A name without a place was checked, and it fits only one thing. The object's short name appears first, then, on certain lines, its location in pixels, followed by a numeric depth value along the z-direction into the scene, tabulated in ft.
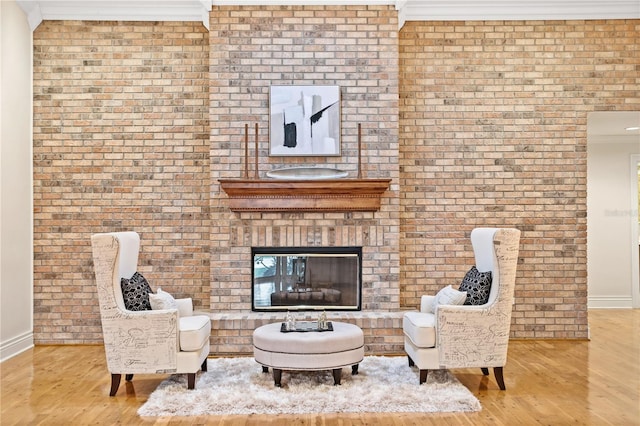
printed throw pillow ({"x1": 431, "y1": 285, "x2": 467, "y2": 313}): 12.30
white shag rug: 10.56
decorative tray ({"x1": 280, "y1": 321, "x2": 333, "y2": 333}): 12.41
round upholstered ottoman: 11.72
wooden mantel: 15.51
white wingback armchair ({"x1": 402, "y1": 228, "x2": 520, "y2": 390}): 12.05
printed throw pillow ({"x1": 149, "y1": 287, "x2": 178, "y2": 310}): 12.02
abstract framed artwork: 16.26
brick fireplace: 16.29
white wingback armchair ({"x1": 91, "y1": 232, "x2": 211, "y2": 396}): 11.62
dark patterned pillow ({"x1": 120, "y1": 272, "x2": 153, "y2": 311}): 11.96
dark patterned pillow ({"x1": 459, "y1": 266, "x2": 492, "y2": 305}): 12.38
